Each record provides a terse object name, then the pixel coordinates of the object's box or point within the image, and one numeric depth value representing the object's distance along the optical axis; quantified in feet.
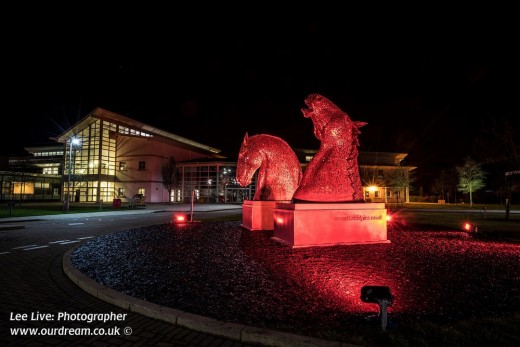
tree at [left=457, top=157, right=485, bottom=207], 140.46
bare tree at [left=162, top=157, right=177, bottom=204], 163.84
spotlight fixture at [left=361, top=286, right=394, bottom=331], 10.81
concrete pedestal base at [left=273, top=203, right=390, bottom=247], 26.53
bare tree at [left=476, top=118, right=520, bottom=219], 65.87
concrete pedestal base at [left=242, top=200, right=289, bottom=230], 38.09
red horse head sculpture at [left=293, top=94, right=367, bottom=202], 28.94
